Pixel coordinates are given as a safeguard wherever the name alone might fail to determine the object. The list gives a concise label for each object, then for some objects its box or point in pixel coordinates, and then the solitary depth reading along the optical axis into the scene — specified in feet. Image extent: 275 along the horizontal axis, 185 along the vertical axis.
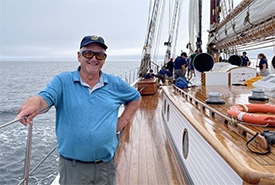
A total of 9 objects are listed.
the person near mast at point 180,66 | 26.43
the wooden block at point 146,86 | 28.71
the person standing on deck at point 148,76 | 32.60
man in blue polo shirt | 4.84
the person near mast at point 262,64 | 26.53
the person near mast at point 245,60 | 32.98
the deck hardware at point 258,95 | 10.04
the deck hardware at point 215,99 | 9.70
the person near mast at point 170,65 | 41.78
